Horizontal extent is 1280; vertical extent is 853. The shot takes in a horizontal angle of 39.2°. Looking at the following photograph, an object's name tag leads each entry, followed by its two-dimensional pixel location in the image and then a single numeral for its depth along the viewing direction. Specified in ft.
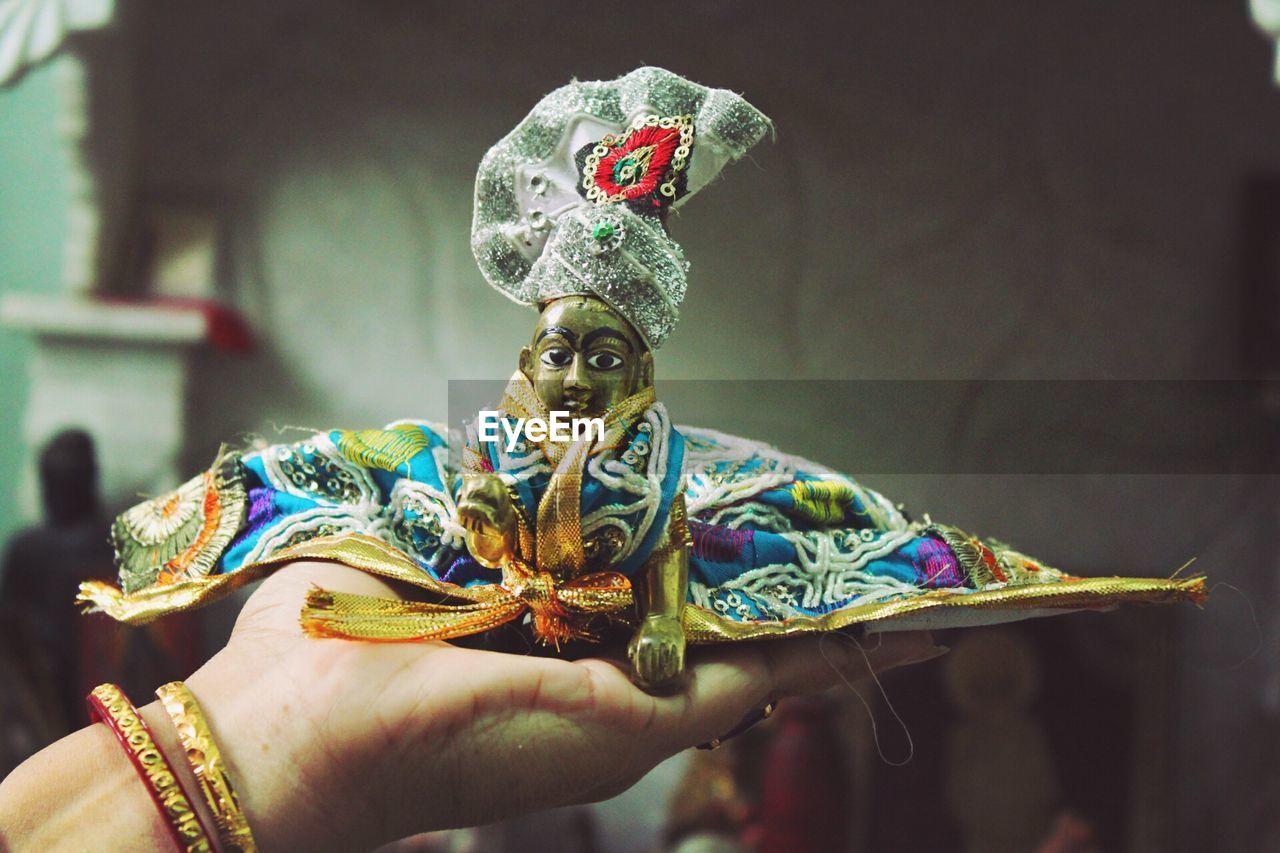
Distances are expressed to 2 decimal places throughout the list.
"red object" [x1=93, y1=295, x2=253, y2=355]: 2.73
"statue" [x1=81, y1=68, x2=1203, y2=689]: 1.45
